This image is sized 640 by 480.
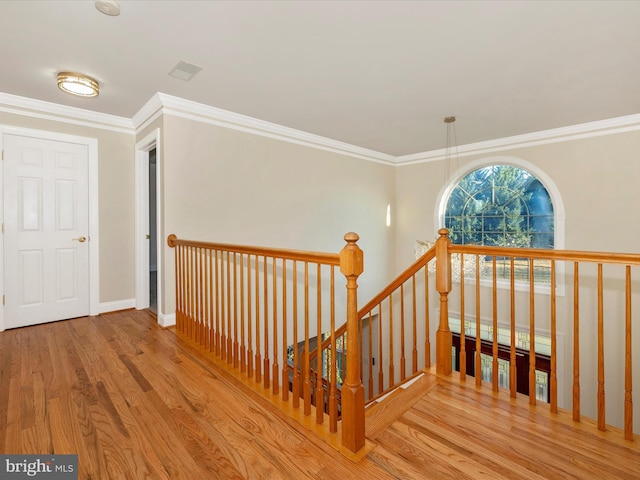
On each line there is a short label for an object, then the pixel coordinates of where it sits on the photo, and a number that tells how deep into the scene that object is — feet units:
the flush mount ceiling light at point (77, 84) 8.82
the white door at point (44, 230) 10.36
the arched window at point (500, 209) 14.90
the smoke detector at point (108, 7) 6.17
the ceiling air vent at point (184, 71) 8.48
